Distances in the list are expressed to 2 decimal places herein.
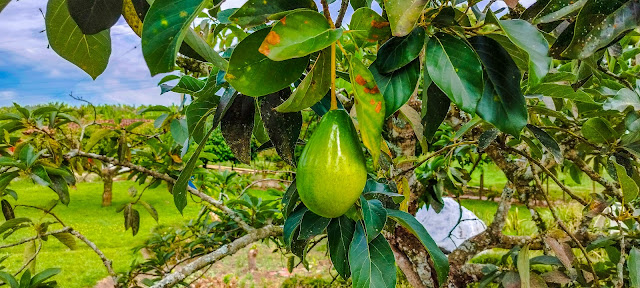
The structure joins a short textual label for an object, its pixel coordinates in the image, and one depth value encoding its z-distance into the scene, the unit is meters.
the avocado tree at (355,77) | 0.33
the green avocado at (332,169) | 0.37
